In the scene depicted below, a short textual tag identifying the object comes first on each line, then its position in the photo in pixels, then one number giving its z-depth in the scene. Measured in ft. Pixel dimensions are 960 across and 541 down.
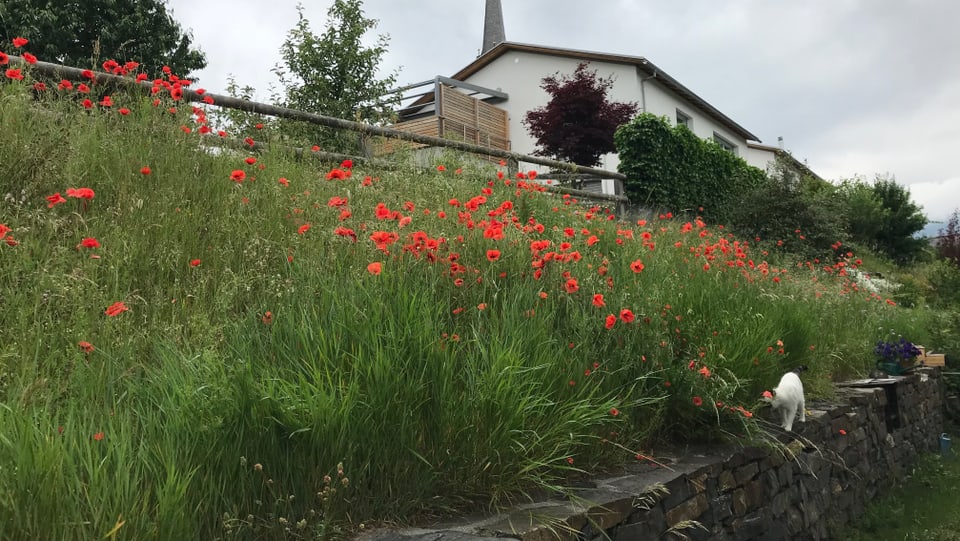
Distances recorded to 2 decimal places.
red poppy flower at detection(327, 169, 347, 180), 12.33
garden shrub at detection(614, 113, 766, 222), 41.55
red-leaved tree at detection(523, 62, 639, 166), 55.06
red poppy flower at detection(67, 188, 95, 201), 9.92
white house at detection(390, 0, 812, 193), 64.49
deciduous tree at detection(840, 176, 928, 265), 71.31
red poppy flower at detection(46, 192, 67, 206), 10.29
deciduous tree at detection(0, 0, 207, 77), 57.93
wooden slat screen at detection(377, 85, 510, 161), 57.57
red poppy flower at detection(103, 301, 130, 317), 7.98
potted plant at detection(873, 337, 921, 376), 23.21
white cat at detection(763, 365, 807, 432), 13.39
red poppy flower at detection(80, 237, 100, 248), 9.47
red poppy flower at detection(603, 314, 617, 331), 10.21
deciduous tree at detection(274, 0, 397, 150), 42.55
